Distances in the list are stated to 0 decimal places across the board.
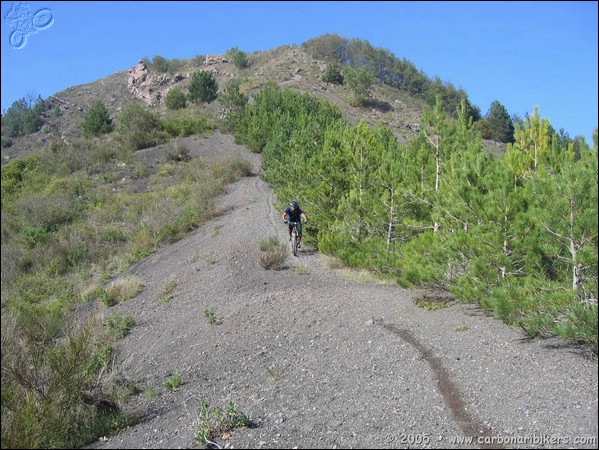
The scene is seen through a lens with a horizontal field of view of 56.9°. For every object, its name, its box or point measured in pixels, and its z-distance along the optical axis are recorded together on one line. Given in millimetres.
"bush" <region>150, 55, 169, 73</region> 106500
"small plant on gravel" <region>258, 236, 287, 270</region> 15998
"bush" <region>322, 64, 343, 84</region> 69375
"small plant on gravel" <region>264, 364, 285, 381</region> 8406
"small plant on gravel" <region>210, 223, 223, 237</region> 21525
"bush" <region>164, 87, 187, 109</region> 61312
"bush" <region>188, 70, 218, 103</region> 60125
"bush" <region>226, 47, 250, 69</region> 90250
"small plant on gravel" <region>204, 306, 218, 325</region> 12453
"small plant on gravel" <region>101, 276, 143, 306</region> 16828
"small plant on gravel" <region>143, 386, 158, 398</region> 8797
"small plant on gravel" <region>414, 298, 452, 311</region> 10781
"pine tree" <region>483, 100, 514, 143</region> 53875
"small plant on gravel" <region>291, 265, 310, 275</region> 15016
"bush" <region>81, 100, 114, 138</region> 47000
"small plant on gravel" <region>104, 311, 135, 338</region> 13508
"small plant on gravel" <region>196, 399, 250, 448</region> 6195
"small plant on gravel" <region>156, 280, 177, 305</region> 15556
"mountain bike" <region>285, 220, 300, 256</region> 16062
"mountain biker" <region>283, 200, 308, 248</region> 15789
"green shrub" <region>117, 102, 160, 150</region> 41812
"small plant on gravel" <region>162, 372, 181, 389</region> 9102
